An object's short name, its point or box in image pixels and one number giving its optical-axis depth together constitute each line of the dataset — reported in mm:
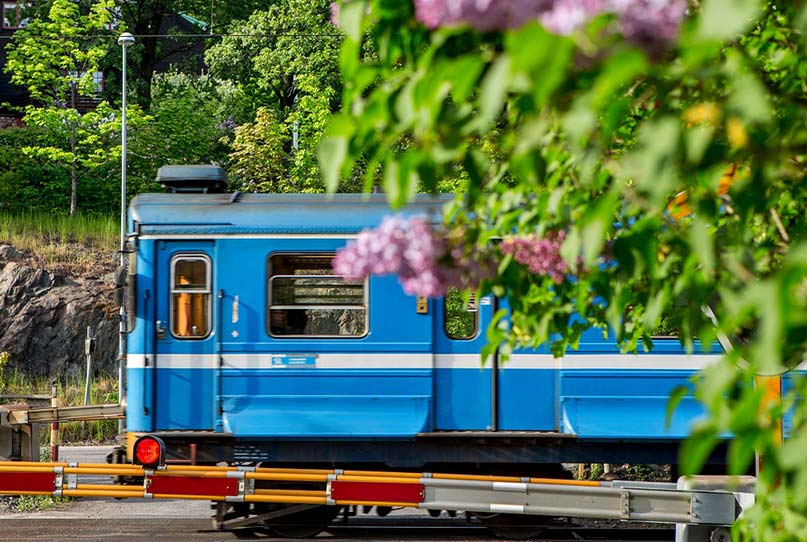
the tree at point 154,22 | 42188
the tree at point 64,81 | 35156
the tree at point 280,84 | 29516
